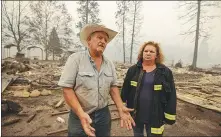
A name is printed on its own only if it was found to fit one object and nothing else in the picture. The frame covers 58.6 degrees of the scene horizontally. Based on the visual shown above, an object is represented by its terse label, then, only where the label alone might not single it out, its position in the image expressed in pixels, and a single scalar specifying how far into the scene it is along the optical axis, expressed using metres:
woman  2.28
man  1.75
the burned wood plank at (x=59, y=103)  4.99
